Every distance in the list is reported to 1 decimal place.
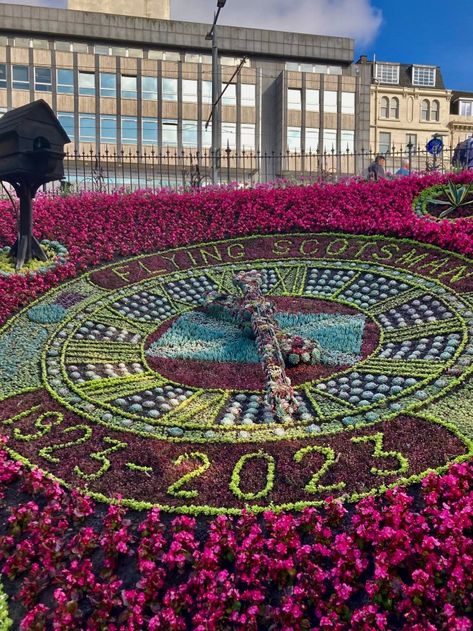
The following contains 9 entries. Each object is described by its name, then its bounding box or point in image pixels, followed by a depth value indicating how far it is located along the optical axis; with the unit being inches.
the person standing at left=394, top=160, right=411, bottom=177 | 591.1
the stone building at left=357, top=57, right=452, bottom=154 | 2092.8
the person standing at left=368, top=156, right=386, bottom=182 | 553.4
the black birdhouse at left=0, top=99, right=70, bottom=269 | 363.9
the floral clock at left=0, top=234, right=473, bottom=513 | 178.9
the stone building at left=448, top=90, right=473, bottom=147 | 2170.3
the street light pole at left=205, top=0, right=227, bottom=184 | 660.7
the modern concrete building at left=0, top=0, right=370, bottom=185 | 1572.3
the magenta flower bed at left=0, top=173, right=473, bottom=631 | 129.3
